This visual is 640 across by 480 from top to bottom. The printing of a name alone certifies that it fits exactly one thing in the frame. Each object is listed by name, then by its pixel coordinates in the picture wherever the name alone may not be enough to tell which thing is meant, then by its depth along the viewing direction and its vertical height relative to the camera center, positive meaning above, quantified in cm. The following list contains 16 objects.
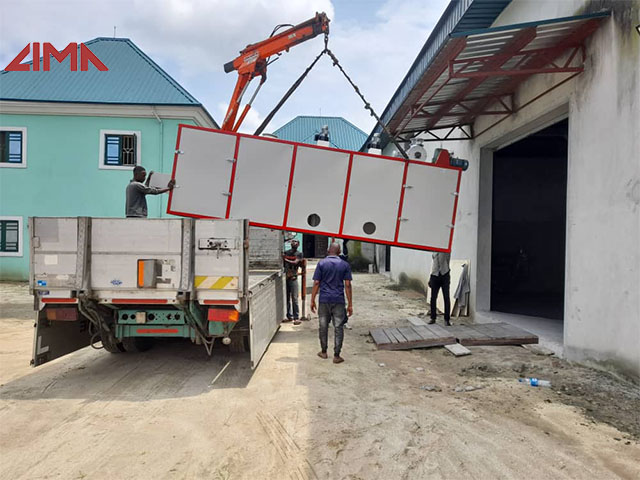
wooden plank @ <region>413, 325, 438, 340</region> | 694 -158
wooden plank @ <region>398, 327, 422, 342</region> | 691 -160
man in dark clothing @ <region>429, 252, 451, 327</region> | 858 -76
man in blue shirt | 614 -82
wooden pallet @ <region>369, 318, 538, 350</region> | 686 -159
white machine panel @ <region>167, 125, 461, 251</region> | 673 +80
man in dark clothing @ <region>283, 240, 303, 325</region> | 876 -76
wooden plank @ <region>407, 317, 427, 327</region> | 868 -171
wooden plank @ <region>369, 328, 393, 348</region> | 690 -167
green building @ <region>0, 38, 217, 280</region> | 1521 +303
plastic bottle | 509 -168
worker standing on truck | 598 +54
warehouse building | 503 +194
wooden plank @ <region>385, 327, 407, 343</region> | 692 -163
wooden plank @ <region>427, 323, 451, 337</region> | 712 -157
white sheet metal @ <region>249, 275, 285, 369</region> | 525 -114
